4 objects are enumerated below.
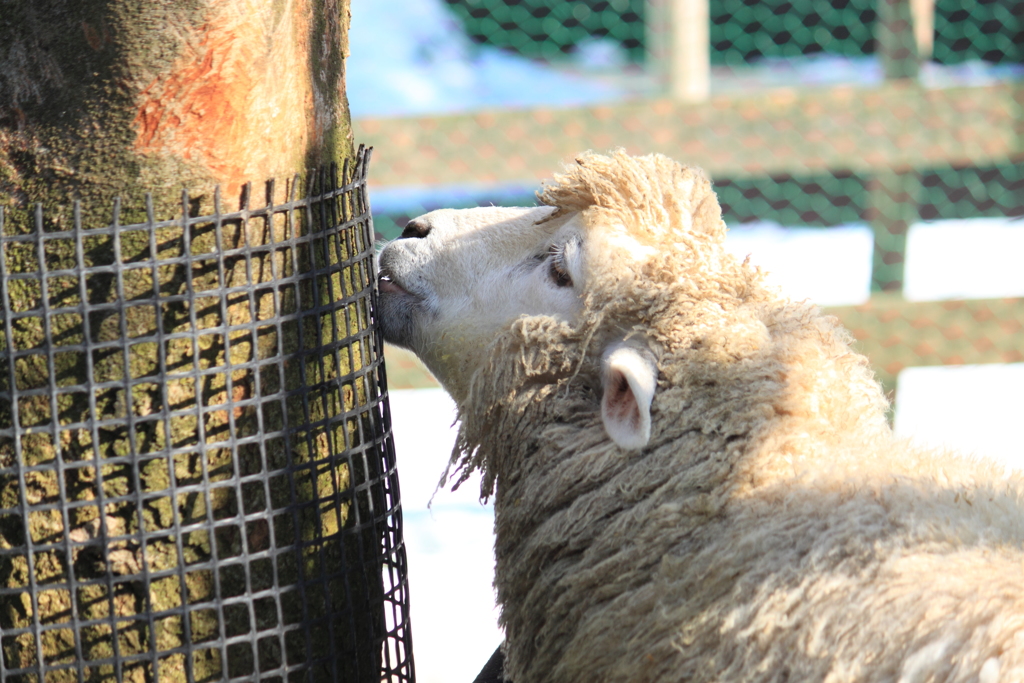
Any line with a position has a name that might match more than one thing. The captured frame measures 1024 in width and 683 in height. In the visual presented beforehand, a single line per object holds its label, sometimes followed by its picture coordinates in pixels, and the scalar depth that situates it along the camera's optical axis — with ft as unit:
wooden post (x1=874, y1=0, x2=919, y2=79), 31.48
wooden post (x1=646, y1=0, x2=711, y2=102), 30.94
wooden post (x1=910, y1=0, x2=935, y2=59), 31.45
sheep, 8.42
